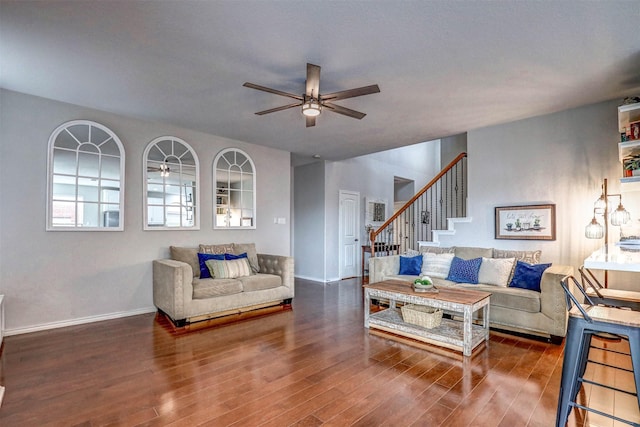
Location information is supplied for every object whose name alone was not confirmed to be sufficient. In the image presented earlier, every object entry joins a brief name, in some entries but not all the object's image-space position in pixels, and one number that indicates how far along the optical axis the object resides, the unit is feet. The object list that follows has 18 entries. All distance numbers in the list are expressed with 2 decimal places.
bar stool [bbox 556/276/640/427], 5.61
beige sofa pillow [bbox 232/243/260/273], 16.29
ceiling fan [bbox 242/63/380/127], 8.83
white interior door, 24.04
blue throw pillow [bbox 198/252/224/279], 14.21
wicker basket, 10.87
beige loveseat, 12.21
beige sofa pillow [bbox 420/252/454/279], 14.44
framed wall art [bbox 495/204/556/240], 13.71
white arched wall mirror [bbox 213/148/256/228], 17.19
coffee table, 9.86
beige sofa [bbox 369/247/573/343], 10.68
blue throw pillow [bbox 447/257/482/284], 13.37
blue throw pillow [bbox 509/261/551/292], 11.85
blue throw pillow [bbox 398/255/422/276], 15.25
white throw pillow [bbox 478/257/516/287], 12.55
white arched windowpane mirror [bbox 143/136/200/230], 14.90
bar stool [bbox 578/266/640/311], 9.79
